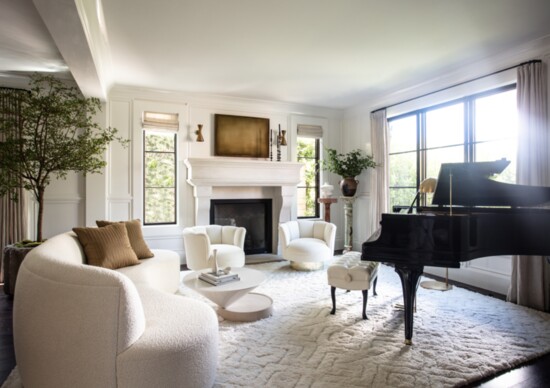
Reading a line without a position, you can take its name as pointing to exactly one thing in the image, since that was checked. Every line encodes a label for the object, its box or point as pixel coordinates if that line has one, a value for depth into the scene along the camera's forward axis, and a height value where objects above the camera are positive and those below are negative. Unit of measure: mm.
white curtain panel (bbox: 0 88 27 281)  4469 -289
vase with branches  5961 +521
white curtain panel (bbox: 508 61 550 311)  3576 +402
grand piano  2473 -259
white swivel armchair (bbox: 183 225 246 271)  4430 -748
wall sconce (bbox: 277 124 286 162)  6262 +1022
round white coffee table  2914 -921
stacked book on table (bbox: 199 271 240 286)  3020 -766
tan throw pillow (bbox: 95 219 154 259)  3672 -497
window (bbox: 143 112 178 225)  5496 +436
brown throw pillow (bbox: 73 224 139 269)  3104 -502
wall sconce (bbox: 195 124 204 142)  5684 +1046
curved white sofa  1562 -732
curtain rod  3739 +1547
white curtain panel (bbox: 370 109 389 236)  5703 +524
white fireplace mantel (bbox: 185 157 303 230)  5426 +308
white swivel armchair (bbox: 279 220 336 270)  4910 -721
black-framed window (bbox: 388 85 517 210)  4133 +832
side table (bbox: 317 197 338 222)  6020 -123
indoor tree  3543 +540
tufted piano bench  3193 -791
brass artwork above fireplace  5867 +1068
